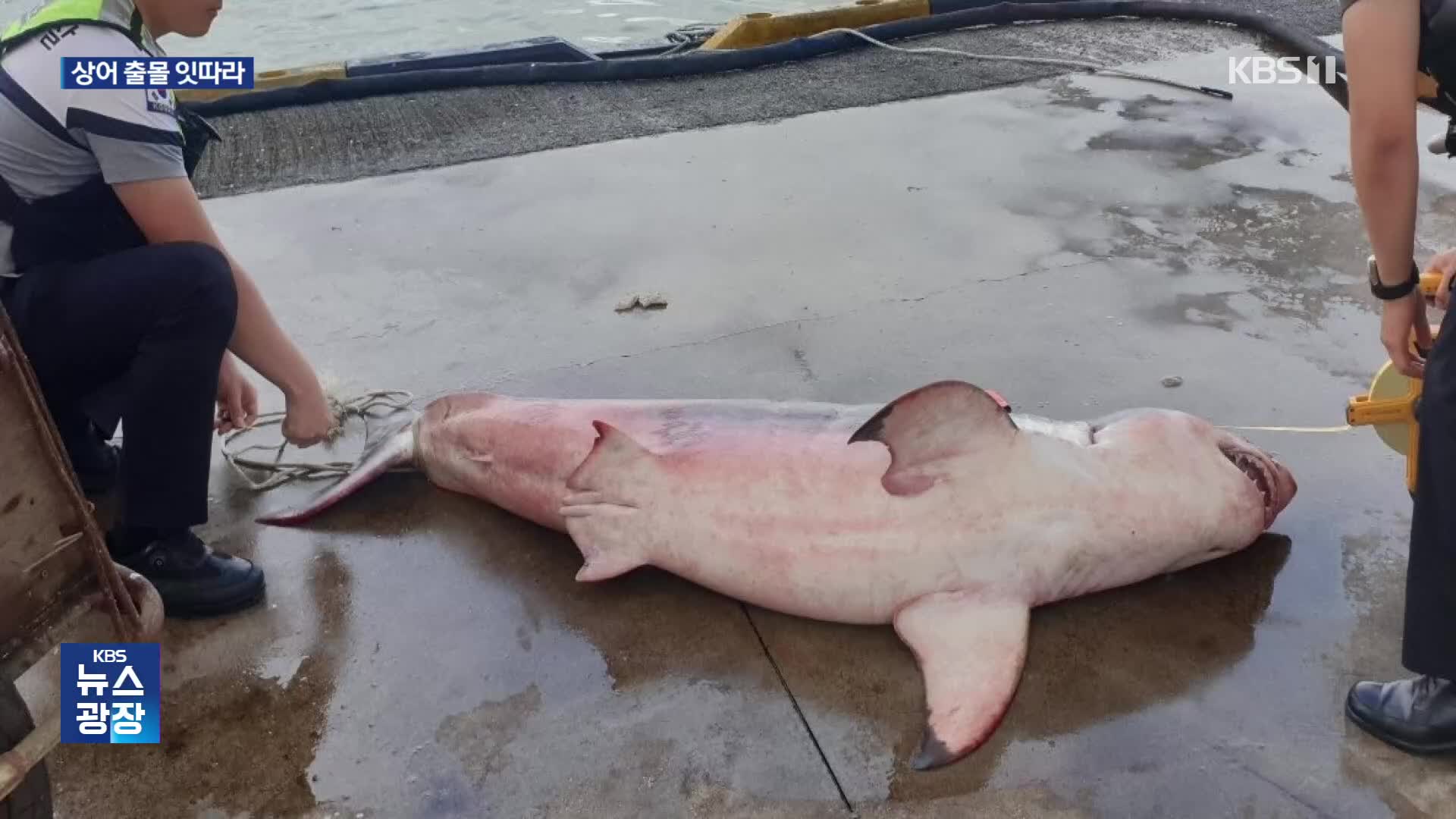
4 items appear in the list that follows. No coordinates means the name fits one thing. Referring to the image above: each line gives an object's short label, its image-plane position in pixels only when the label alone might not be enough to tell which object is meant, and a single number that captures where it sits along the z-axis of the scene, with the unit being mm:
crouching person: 2551
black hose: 7449
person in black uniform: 2074
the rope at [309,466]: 3596
